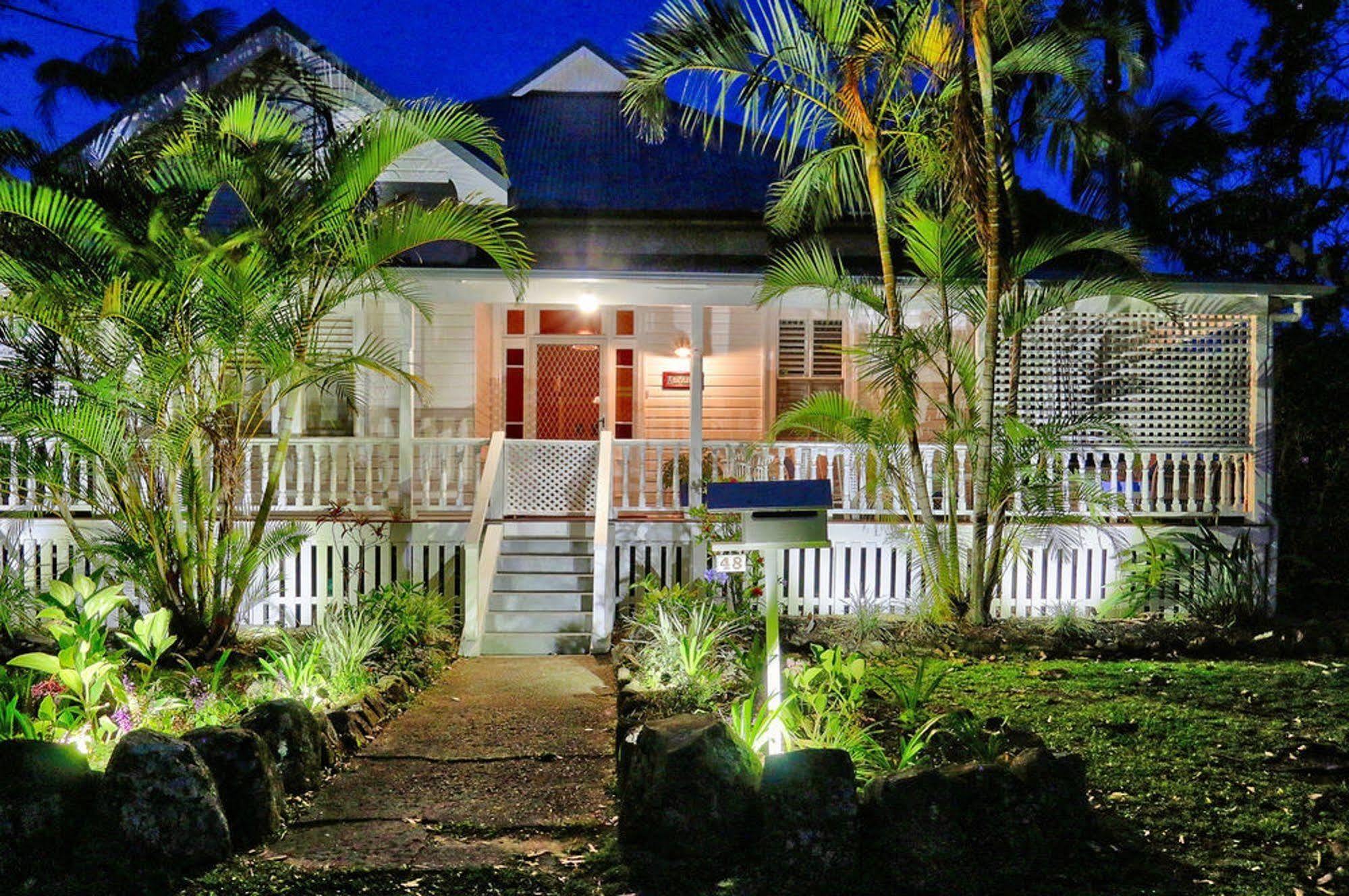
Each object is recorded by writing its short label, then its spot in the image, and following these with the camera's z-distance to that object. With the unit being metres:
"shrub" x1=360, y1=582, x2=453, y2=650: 7.88
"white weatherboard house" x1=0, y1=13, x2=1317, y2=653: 9.92
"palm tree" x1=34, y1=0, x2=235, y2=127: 27.41
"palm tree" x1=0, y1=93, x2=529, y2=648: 7.12
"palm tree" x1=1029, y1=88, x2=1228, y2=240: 14.62
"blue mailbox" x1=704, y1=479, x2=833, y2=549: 5.13
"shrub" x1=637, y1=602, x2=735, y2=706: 6.45
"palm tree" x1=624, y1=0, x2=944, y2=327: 8.06
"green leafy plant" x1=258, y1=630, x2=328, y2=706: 6.07
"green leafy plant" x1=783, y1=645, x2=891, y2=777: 4.90
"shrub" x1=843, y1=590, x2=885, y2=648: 8.74
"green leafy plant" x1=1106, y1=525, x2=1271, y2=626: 9.48
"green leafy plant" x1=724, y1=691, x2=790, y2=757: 4.72
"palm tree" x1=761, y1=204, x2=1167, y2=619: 8.45
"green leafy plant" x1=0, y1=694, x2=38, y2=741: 4.90
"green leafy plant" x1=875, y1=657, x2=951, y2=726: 5.70
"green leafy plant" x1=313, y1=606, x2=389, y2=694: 6.46
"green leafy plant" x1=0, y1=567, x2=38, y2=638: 7.78
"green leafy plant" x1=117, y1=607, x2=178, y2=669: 5.80
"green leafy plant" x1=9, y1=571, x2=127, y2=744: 5.06
